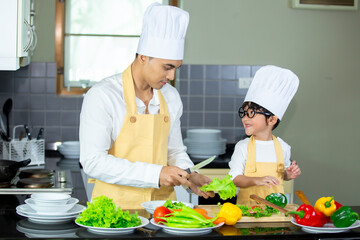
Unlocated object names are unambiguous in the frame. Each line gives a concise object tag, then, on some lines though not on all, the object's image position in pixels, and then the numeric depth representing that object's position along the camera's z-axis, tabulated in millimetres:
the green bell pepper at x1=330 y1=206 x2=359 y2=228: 2225
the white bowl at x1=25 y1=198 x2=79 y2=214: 2236
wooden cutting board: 2381
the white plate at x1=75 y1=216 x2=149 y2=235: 2068
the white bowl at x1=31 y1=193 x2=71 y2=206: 2227
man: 2547
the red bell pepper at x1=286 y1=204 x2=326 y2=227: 2246
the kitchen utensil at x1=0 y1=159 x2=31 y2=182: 3212
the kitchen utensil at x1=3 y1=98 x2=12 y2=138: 4389
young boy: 3031
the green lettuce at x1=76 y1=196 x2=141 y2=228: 2078
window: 4723
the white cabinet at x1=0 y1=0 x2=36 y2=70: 2607
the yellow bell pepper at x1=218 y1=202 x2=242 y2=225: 2254
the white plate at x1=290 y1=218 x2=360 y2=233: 2209
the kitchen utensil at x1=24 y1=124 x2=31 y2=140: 4093
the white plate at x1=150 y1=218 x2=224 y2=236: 2100
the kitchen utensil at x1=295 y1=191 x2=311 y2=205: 2518
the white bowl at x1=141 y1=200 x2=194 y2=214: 2355
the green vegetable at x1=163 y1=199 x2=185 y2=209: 2260
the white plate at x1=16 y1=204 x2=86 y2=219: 2215
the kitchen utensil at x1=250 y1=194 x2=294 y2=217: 2376
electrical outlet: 4773
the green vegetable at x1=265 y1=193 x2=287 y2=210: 2543
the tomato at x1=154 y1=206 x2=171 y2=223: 2178
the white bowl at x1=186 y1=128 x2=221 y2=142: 4414
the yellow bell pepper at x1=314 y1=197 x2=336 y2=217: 2309
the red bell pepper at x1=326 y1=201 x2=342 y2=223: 2336
